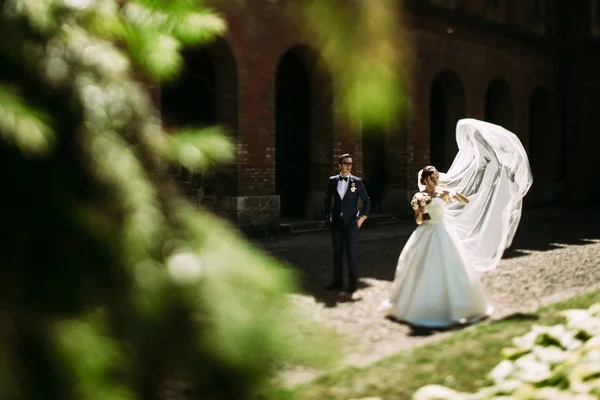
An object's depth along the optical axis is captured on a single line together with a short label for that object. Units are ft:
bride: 23.03
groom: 27.89
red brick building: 43.11
